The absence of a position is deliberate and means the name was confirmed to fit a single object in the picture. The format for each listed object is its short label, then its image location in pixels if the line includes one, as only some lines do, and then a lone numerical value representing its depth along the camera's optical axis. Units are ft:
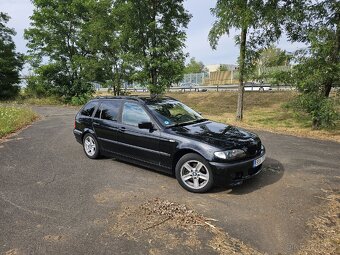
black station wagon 15.61
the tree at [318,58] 33.04
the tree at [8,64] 92.63
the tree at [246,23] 37.55
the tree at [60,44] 81.92
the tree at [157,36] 52.85
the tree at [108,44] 56.33
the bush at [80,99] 84.17
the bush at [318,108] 33.27
